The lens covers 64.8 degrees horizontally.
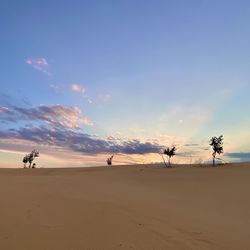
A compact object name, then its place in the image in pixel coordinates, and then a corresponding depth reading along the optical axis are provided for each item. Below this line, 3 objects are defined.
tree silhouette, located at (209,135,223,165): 16.60
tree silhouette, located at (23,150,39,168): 23.38
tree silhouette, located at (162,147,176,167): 17.90
